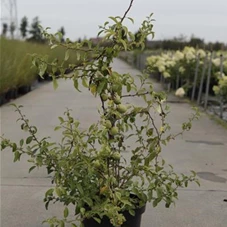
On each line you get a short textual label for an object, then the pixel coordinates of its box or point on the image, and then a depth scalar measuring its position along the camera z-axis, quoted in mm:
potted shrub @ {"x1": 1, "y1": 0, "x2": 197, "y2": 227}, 2160
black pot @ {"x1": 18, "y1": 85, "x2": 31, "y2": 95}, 11652
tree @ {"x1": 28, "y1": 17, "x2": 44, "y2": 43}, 44256
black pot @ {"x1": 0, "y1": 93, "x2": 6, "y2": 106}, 9306
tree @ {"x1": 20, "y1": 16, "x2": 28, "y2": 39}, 52722
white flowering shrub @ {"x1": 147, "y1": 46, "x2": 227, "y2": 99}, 11031
